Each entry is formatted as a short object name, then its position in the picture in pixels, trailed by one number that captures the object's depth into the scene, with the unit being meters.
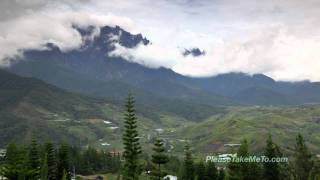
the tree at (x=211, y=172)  93.77
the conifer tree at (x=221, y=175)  94.79
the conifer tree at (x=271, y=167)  72.83
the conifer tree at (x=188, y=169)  86.05
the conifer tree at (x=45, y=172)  74.97
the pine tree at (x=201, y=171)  92.85
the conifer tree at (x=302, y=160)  81.06
